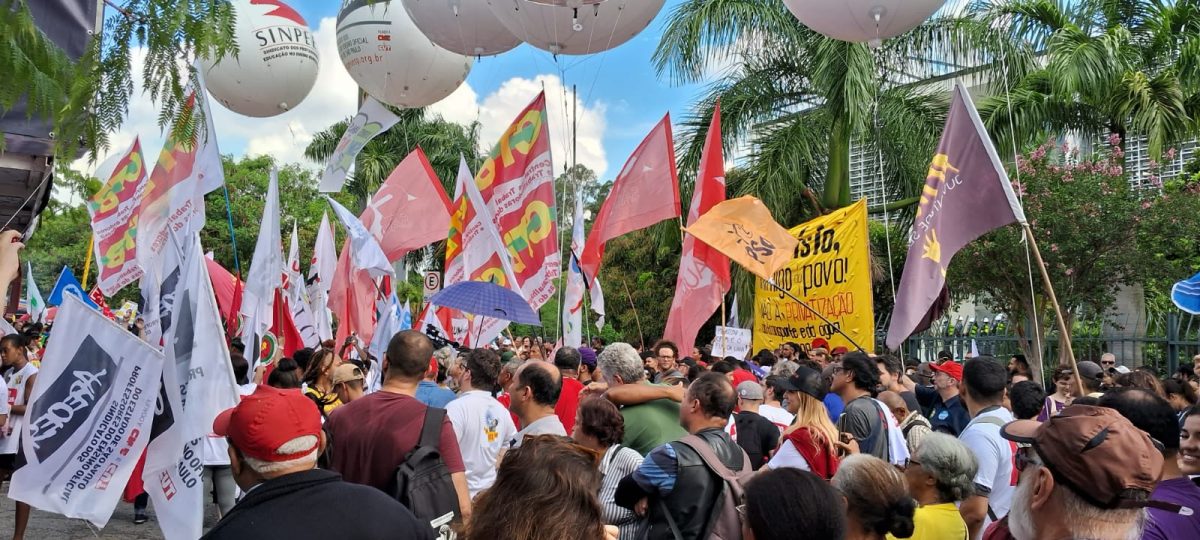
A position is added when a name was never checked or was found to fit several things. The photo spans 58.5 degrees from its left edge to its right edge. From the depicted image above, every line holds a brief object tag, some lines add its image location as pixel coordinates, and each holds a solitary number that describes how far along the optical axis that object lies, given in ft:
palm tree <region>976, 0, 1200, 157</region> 59.21
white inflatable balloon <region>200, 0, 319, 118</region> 36.35
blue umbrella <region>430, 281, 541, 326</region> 31.37
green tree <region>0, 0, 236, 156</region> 11.76
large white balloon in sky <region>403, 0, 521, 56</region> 34.14
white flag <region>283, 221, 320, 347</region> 44.60
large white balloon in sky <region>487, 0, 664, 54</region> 30.91
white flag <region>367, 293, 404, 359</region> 32.50
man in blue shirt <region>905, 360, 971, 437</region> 23.02
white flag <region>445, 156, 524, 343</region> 36.04
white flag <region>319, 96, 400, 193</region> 44.04
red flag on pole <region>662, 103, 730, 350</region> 36.91
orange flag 35.24
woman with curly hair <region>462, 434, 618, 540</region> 8.52
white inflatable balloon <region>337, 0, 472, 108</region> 40.32
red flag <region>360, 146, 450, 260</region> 41.81
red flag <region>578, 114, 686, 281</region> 38.91
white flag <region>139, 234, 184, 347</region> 21.16
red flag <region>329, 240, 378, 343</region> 39.78
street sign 59.88
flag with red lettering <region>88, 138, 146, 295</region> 39.45
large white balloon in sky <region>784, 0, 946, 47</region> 31.37
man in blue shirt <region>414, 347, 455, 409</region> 21.26
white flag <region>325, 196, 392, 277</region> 37.22
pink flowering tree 59.36
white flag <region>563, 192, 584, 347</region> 42.68
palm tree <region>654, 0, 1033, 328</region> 67.26
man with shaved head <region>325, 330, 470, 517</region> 14.60
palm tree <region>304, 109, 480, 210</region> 114.04
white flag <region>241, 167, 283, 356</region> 32.73
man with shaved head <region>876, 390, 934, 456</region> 18.54
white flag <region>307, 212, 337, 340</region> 46.44
